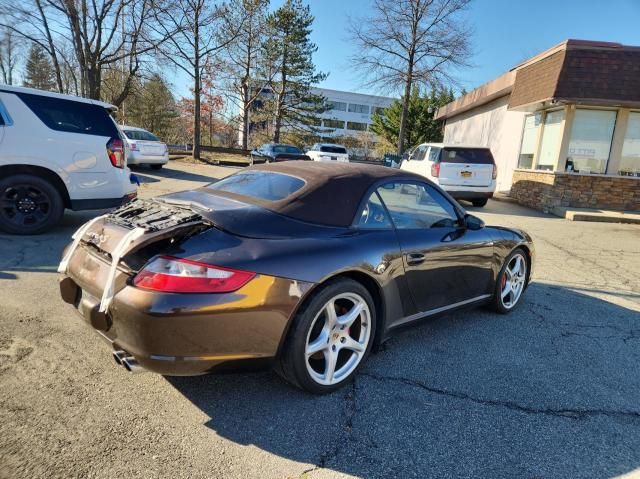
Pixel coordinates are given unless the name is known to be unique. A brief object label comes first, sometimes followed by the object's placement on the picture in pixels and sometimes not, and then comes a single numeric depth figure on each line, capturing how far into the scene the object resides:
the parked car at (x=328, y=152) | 22.70
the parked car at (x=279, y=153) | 23.58
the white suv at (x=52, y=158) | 5.65
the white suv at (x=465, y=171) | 11.98
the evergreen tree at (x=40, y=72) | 35.75
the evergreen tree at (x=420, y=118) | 37.69
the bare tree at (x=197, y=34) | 21.30
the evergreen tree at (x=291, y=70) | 36.38
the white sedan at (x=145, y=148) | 15.12
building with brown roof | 11.36
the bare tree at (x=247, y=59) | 26.68
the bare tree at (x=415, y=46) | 21.94
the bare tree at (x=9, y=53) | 21.57
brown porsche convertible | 2.21
